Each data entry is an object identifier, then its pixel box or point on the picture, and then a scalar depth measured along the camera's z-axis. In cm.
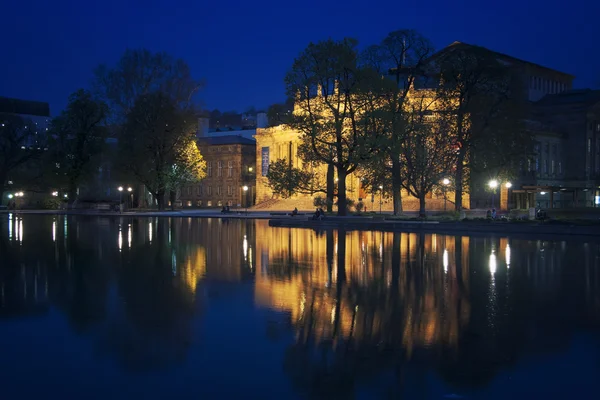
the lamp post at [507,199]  7259
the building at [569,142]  8419
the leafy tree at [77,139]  7656
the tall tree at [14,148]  8925
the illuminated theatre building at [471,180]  7256
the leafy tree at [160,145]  6938
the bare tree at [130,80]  7144
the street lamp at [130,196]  8872
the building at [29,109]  13350
